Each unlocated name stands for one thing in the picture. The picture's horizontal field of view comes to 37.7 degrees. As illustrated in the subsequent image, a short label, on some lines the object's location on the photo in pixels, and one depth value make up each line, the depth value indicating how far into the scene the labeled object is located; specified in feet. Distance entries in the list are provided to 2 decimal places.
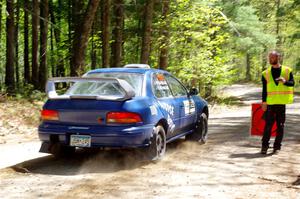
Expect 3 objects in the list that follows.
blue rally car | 23.13
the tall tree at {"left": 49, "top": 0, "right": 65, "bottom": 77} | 110.96
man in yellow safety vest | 27.27
